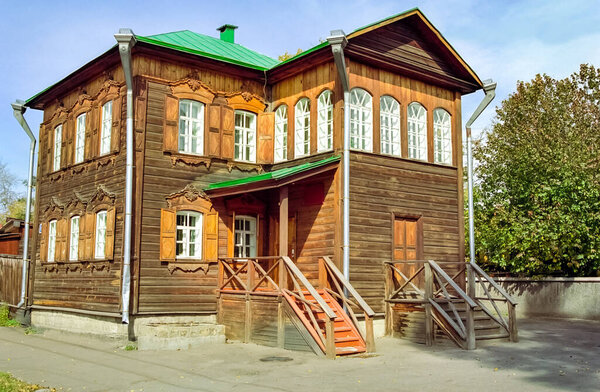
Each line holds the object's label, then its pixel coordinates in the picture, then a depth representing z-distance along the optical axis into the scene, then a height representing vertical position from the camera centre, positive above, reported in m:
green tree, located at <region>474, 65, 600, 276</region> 19.31 +3.27
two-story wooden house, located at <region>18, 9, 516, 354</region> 14.84 +2.32
